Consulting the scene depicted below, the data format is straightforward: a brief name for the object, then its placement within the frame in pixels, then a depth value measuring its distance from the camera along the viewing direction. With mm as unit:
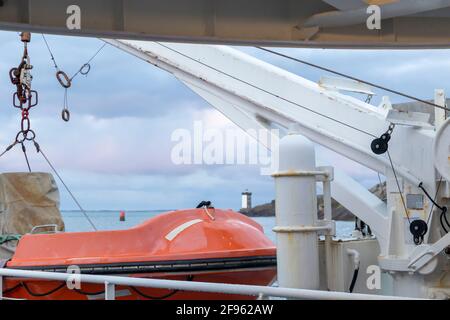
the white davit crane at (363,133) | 7125
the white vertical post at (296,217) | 6230
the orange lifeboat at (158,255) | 6953
